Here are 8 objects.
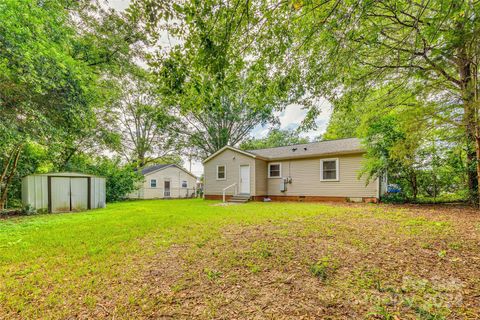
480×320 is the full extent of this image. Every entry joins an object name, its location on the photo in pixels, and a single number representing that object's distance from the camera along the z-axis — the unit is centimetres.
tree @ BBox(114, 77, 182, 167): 2127
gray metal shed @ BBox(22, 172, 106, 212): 889
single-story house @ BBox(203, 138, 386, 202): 1055
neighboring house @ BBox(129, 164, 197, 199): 2022
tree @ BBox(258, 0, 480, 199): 359
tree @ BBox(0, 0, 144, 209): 525
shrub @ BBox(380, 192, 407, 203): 931
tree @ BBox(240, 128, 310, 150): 2762
